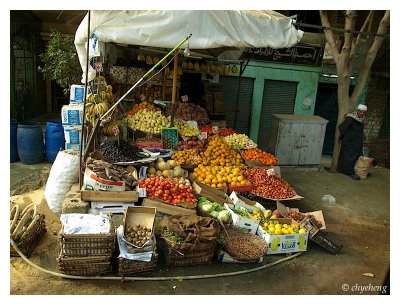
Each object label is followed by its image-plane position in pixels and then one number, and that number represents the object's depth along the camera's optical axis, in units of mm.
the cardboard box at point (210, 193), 5605
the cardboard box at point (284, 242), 4896
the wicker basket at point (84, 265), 3973
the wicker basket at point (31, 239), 4406
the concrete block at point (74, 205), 4617
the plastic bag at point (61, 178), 5332
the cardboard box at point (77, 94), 6199
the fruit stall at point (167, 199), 4105
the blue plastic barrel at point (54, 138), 7793
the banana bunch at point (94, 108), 5598
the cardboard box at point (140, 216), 4441
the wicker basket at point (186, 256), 4377
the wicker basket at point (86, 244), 3914
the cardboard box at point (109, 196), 4766
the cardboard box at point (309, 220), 5234
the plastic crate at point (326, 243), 5184
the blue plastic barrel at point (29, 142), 7613
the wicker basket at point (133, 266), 4059
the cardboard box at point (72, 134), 5961
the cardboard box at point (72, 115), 5914
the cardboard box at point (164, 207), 4930
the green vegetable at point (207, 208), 5171
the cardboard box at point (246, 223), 5000
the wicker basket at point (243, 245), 4605
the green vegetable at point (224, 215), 5023
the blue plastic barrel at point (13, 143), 7777
